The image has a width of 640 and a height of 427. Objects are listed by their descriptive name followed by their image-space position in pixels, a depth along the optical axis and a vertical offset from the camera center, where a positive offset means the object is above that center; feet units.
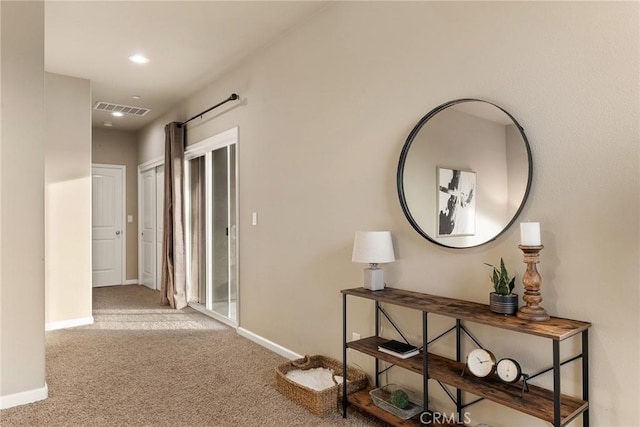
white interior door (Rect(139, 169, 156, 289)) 21.21 -0.78
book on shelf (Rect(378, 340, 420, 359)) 7.17 -2.43
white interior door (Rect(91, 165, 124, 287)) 21.93 -0.53
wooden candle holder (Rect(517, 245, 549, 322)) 5.47 -1.04
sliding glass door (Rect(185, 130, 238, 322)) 14.39 -0.61
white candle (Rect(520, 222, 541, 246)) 5.49 -0.31
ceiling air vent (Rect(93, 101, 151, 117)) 17.69 +4.72
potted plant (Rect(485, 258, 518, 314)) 5.80 -1.19
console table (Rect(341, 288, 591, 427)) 5.13 -2.49
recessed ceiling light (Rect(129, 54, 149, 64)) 12.57 +4.83
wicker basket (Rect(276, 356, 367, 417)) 7.96 -3.54
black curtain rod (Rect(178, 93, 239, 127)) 13.35 +3.71
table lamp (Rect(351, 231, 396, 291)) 7.63 -0.74
